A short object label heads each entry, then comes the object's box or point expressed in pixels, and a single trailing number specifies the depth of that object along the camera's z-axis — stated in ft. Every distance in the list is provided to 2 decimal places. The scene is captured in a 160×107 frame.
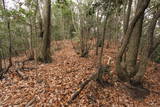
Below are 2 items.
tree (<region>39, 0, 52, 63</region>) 16.63
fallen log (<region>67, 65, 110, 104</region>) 9.59
